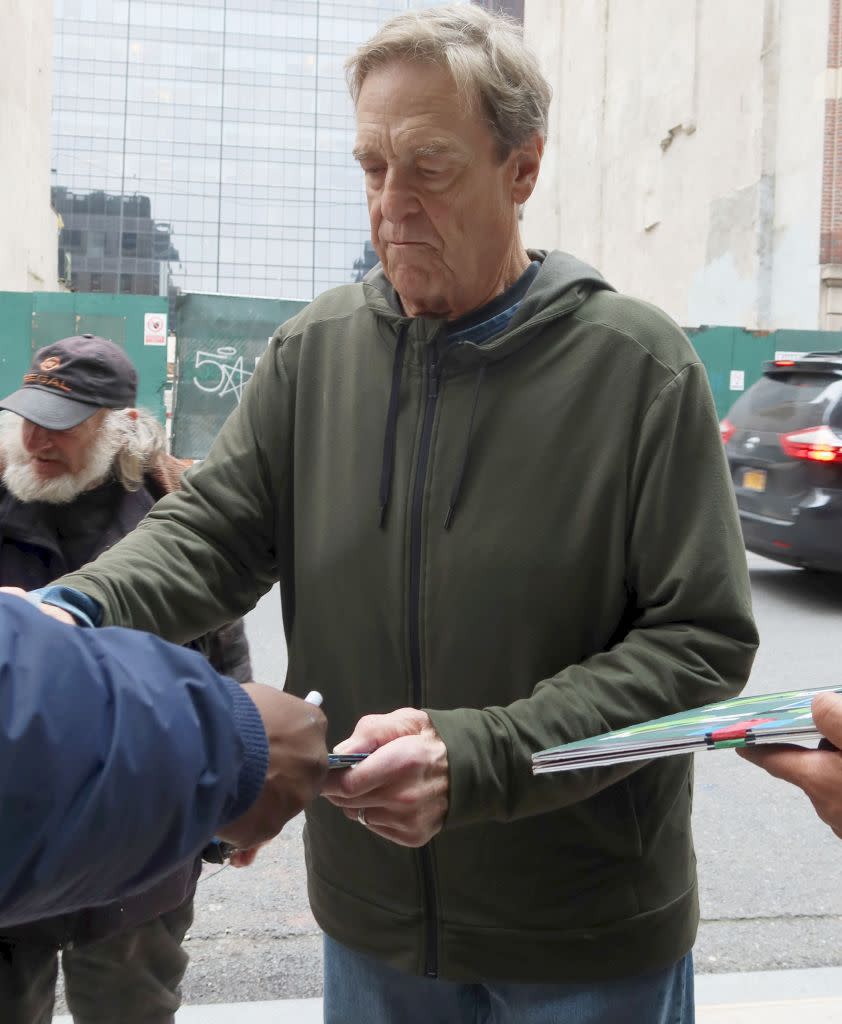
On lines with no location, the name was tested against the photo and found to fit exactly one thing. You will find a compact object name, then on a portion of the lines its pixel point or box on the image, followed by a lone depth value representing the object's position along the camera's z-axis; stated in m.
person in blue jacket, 0.99
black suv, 8.32
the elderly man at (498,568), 1.68
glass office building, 78.12
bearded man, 2.38
